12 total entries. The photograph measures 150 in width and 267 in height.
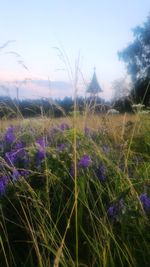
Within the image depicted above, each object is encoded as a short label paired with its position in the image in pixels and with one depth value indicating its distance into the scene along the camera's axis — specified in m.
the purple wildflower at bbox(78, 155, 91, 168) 1.16
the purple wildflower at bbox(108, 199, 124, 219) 0.92
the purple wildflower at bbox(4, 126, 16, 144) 1.44
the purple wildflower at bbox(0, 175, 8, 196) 1.06
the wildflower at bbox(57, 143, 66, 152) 1.31
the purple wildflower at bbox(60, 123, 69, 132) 1.77
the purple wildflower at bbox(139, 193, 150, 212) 0.94
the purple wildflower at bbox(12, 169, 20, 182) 1.06
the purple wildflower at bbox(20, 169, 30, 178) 1.14
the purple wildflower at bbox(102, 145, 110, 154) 1.41
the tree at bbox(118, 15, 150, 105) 17.00
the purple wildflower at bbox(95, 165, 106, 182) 1.16
